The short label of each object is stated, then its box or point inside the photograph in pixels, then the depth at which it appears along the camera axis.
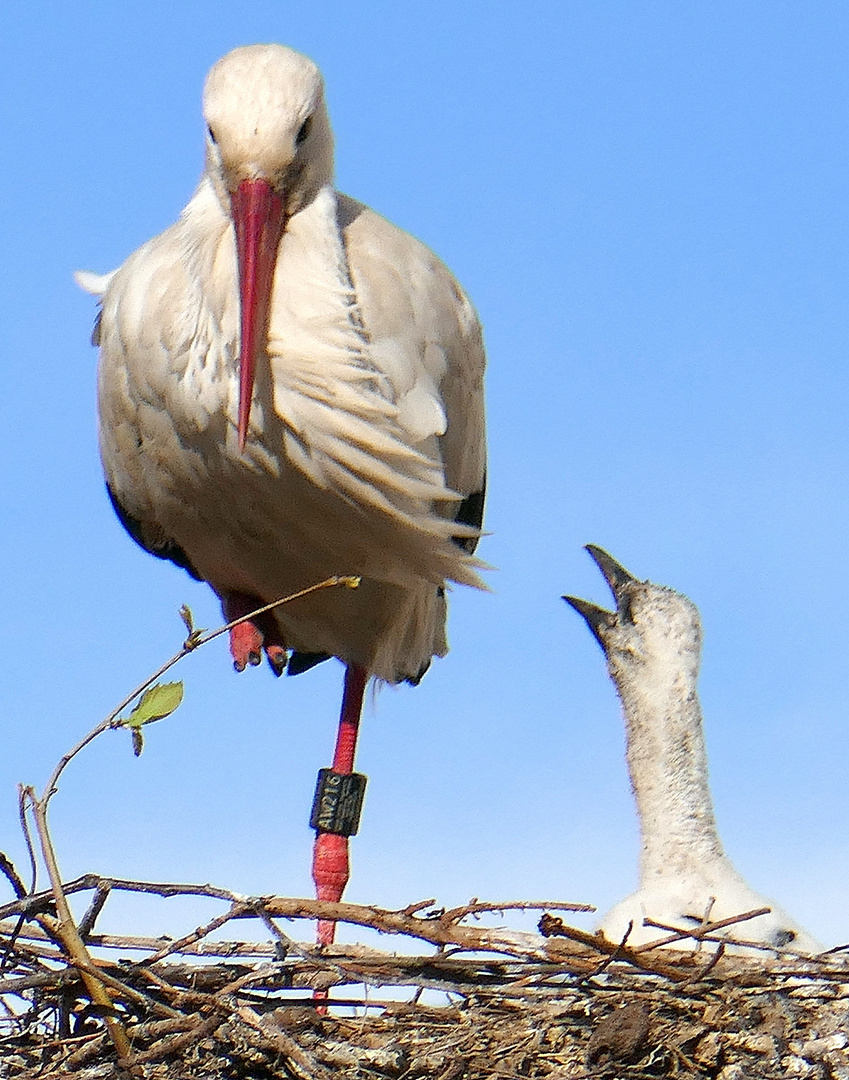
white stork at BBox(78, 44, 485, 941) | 7.92
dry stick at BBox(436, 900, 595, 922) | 6.98
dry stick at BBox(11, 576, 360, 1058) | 6.35
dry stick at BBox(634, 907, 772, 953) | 6.94
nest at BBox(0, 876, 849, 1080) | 6.65
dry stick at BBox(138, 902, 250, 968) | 6.75
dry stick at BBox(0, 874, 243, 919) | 6.57
